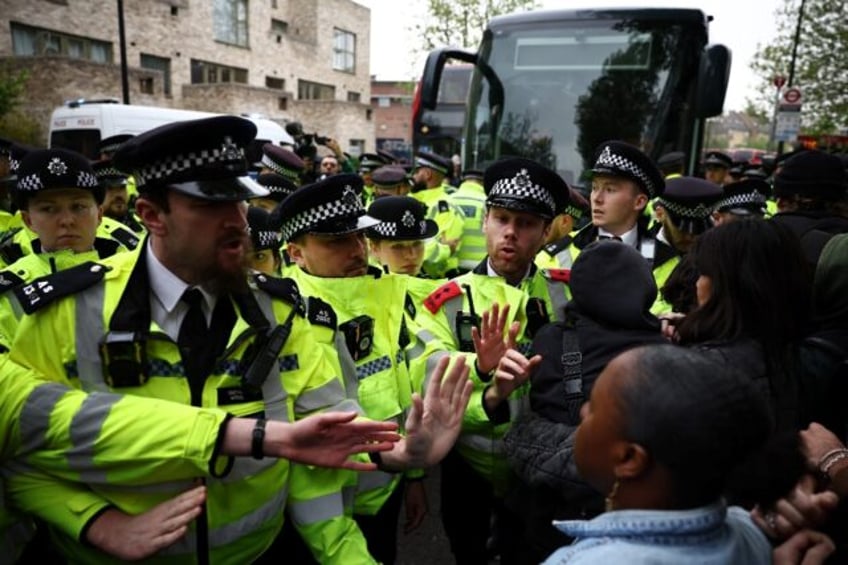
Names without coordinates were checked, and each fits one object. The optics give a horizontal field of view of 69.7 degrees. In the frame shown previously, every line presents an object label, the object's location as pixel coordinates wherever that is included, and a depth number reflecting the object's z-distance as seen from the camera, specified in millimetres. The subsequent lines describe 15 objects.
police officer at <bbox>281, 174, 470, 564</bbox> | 2580
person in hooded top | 1903
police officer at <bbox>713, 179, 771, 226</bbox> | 4859
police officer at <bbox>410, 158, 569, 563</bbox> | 2510
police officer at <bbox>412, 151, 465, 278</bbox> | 5855
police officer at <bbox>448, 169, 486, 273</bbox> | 6457
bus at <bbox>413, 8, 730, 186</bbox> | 6426
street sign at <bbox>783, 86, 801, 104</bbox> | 14904
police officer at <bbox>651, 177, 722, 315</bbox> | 3709
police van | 13380
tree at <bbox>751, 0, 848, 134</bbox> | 22234
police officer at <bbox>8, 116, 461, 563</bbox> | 1684
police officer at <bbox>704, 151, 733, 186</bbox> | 9023
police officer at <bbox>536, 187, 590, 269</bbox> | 3879
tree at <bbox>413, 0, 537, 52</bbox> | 28359
